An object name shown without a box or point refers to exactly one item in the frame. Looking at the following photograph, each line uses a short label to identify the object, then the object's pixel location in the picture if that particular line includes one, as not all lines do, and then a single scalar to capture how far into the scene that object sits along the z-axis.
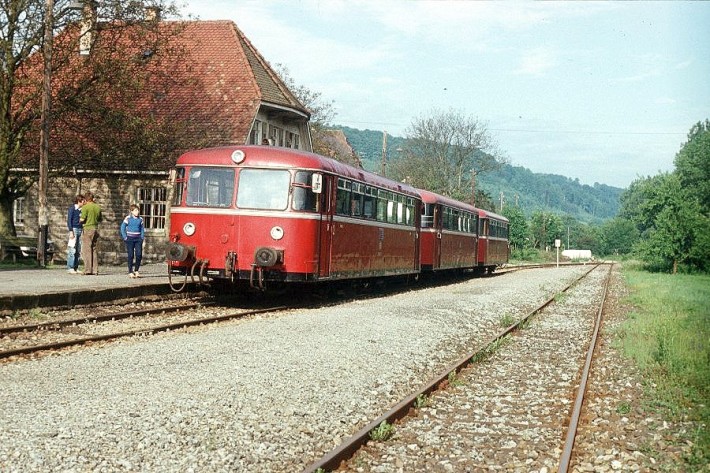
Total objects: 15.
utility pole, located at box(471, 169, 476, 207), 61.04
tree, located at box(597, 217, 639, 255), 157.79
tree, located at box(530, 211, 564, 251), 115.69
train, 14.16
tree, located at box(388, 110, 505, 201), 67.16
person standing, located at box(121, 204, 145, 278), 17.61
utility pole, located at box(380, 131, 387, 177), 41.55
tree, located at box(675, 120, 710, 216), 67.78
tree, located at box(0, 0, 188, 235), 20.95
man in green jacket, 17.53
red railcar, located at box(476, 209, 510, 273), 32.97
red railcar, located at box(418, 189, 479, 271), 23.62
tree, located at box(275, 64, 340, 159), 42.34
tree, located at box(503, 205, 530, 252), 93.19
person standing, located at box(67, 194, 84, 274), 18.03
